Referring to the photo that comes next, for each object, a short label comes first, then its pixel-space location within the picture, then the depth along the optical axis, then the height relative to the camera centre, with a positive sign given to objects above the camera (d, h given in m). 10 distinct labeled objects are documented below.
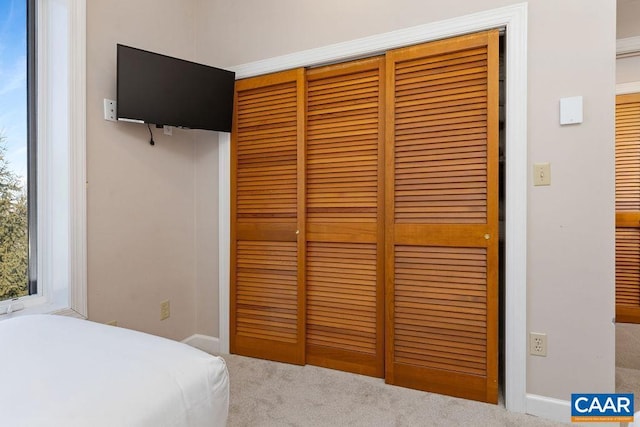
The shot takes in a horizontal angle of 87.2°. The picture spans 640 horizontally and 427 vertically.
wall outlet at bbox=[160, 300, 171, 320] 2.26 -0.68
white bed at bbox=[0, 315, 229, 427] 0.68 -0.39
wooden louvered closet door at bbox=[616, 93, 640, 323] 2.51 +0.02
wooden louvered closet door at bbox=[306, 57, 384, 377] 2.03 -0.04
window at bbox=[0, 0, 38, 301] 1.70 +0.31
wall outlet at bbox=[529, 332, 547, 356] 1.65 -0.66
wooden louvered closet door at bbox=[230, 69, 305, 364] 2.21 -0.05
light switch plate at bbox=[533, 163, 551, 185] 1.64 +0.18
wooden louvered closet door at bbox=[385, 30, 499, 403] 1.75 -0.03
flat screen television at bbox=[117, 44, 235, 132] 1.84 +0.72
